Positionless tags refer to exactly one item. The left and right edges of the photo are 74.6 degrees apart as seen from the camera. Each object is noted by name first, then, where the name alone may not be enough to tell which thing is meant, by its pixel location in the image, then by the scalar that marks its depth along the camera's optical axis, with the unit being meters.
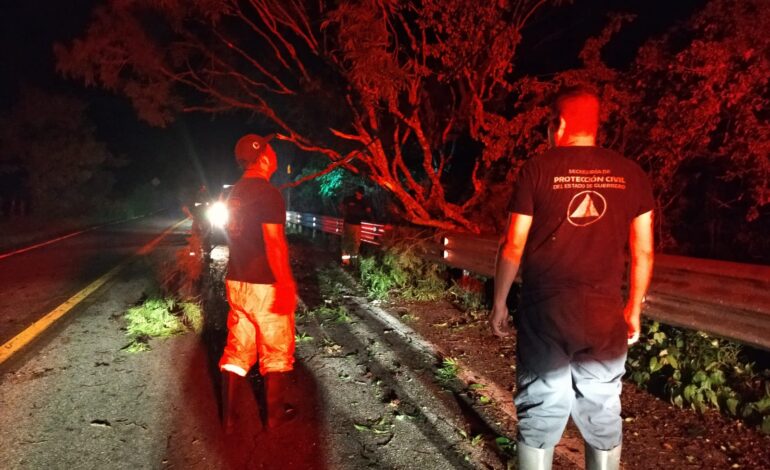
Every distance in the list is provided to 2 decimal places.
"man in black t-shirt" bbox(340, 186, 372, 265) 10.53
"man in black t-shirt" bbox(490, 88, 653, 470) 2.25
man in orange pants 3.33
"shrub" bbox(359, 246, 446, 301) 7.47
